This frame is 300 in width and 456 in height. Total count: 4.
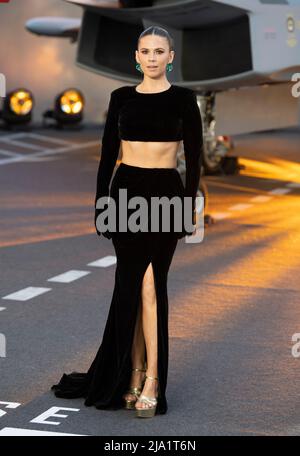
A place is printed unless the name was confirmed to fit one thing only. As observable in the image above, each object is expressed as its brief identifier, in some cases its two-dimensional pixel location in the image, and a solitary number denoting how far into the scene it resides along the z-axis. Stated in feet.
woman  17.69
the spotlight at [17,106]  77.97
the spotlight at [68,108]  78.69
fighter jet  42.78
